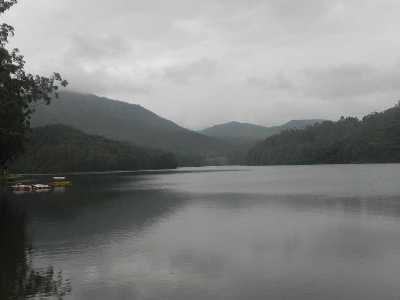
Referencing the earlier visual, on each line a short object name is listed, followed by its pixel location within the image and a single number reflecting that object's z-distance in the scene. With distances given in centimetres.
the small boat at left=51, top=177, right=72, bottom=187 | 15708
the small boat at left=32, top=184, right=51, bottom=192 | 14012
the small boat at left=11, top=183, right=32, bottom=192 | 13677
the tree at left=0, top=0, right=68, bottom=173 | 4562
